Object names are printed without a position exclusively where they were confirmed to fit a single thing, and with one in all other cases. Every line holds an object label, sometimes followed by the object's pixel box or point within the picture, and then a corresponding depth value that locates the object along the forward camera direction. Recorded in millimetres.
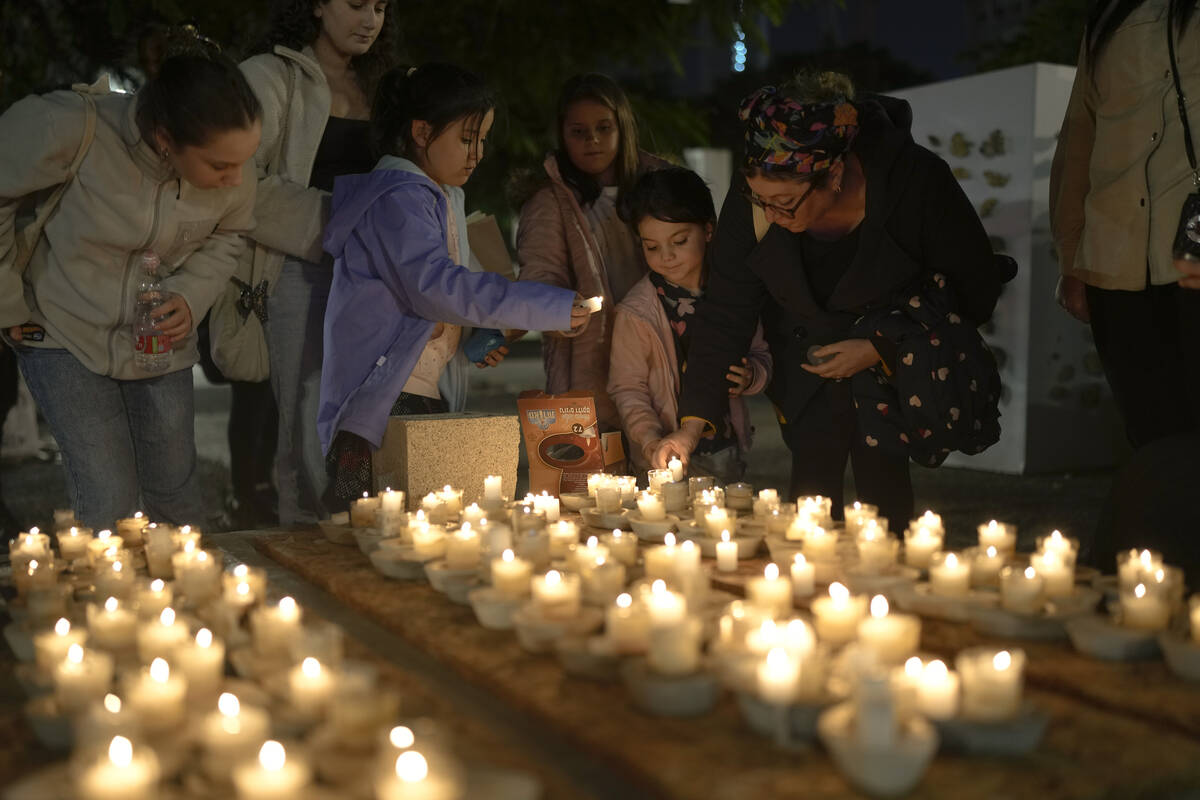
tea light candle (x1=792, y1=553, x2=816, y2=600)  1982
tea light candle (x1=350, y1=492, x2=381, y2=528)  2572
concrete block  2926
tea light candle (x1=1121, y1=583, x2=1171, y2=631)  1679
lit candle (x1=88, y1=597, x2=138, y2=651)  1681
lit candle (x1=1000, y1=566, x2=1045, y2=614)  1786
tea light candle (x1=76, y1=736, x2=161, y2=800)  1155
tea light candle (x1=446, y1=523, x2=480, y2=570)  2111
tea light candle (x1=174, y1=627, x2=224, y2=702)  1489
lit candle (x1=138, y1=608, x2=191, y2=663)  1590
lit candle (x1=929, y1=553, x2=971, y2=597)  1887
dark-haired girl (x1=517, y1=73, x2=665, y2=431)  3891
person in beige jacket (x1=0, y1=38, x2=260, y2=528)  2682
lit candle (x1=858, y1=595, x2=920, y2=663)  1569
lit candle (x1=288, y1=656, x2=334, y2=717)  1415
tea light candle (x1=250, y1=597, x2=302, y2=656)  1621
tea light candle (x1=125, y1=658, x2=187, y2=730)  1357
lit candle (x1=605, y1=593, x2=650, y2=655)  1599
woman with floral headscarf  2830
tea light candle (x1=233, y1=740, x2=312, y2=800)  1155
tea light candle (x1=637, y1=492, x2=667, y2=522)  2520
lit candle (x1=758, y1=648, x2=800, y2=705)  1341
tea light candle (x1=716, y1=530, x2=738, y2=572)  2168
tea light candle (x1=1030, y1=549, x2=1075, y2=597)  1869
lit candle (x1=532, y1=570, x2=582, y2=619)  1756
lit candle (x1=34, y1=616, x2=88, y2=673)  1567
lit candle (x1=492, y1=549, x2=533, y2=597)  1882
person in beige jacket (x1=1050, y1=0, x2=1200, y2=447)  2744
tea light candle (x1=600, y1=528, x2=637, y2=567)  2193
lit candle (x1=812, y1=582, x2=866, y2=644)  1673
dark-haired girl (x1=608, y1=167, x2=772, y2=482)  3590
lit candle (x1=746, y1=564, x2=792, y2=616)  1802
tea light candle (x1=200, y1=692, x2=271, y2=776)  1243
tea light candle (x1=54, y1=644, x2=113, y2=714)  1432
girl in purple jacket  3033
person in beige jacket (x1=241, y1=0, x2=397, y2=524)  3324
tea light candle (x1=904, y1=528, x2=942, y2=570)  2131
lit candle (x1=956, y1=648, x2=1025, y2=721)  1343
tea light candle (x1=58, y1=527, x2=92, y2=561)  2285
